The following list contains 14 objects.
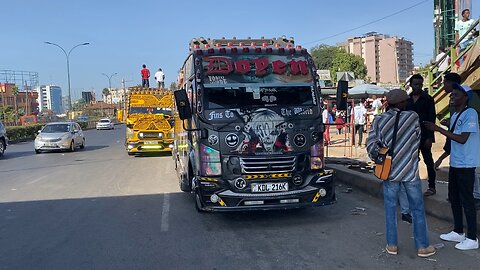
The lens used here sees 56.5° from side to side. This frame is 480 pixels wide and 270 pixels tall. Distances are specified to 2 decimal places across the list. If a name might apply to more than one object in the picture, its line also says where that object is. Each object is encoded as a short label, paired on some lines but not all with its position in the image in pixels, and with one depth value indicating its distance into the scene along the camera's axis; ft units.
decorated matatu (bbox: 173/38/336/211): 20.56
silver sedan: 66.03
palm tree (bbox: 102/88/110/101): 522.39
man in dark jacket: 21.43
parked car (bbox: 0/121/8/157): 63.46
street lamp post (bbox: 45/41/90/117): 161.56
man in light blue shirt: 16.25
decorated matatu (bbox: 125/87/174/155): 56.08
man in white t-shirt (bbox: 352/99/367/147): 56.84
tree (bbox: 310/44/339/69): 335.06
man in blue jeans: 15.71
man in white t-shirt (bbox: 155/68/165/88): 72.02
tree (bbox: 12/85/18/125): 241.35
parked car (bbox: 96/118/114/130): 184.34
